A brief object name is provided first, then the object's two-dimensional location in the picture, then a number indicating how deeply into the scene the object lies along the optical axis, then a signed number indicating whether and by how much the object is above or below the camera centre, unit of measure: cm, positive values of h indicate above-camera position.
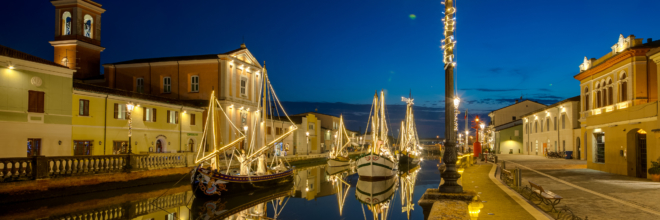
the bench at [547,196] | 1259 -191
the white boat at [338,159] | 4976 -324
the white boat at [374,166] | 3341 -266
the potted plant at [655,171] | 2040 -182
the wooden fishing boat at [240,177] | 2197 -256
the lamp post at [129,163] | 2544 -188
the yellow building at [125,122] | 2900 +64
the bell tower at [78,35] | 4522 +1024
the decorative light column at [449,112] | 1299 +57
